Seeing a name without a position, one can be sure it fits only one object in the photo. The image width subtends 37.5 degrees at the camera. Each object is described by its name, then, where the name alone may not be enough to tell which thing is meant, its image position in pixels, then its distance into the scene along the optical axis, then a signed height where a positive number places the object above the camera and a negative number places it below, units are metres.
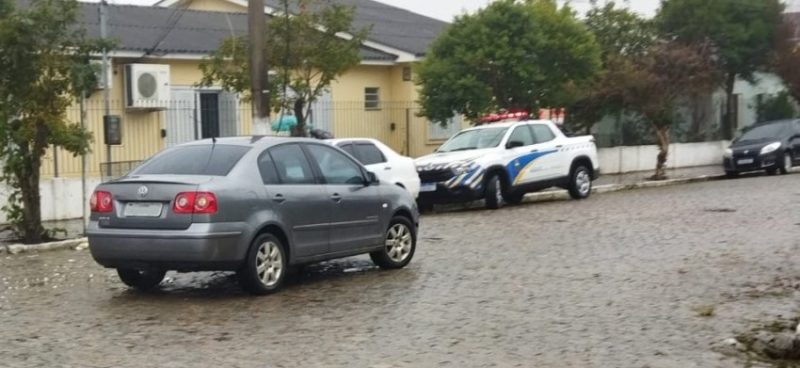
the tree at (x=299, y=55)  22.48 +1.39
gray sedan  10.77 -0.81
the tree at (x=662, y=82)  28.41 +1.00
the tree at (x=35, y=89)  16.23 +0.58
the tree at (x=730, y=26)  35.09 +2.89
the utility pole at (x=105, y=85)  21.58 +0.77
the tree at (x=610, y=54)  28.88 +1.91
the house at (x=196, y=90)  25.39 +0.89
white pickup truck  21.28 -0.74
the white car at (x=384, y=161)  19.72 -0.60
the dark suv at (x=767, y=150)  30.20 -0.71
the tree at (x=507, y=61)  26.44 +1.44
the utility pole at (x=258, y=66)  19.33 +1.02
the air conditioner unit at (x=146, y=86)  25.11 +0.92
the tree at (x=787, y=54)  36.19 +2.08
